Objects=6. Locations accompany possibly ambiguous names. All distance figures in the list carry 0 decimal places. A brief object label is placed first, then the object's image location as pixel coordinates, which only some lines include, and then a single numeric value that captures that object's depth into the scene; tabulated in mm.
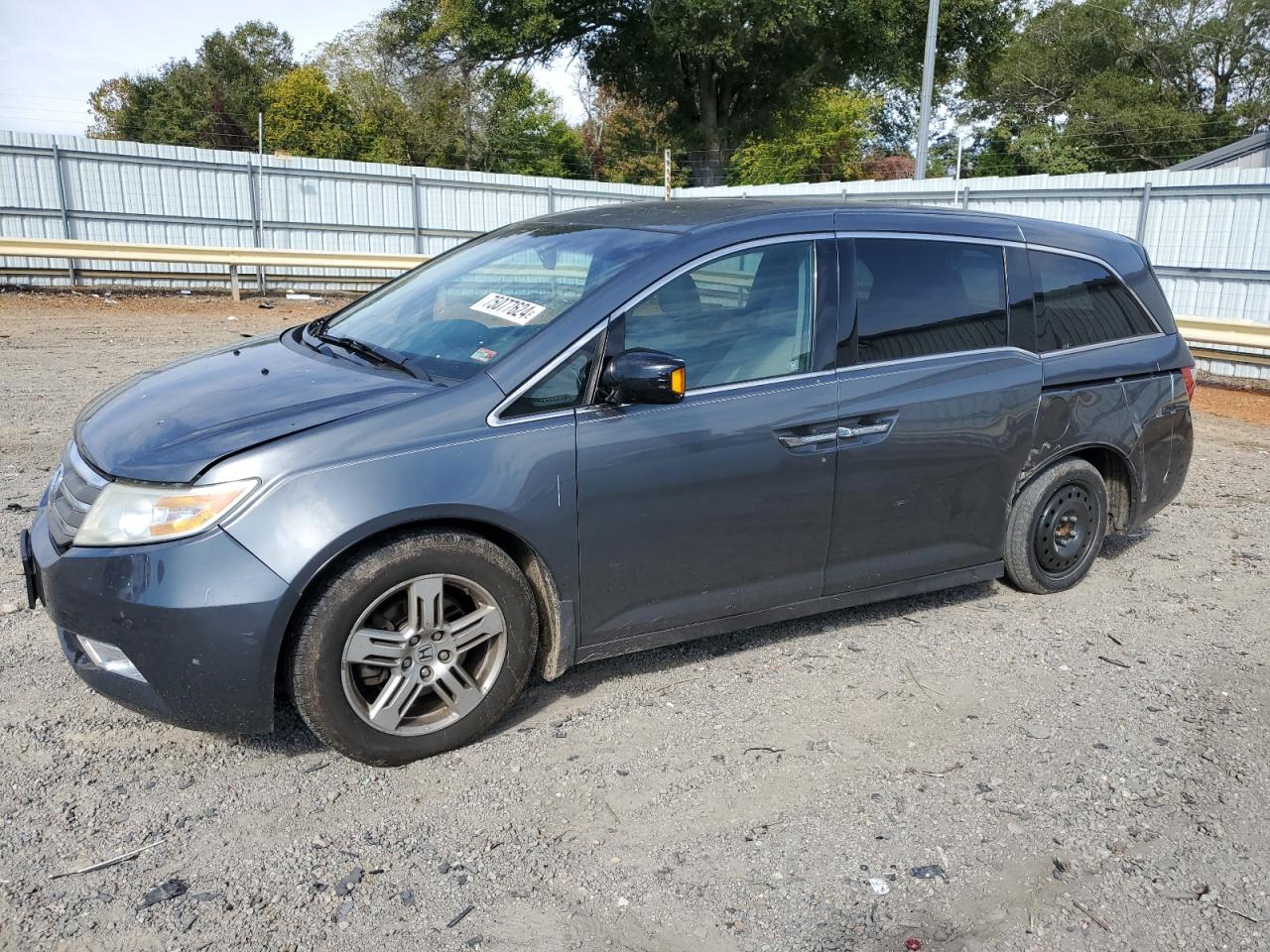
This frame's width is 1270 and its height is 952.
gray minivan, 2969
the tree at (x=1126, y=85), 41594
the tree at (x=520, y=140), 41094
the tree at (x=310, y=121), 47438
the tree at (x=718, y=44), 33594
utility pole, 23609
